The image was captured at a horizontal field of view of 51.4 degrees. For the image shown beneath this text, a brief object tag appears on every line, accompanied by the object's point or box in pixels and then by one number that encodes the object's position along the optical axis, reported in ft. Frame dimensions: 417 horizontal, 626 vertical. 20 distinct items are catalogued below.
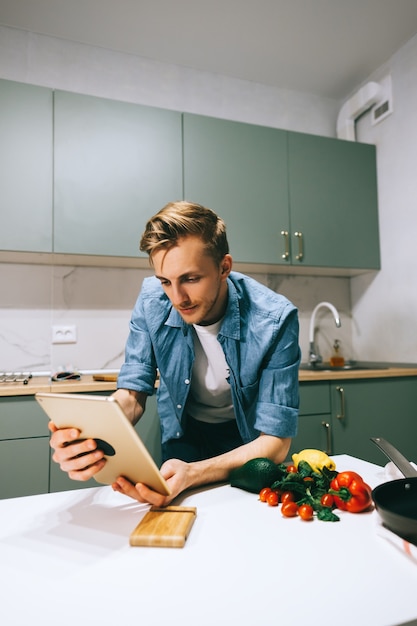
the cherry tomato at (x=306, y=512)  2.42
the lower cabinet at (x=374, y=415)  7.49
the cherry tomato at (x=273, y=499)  2.62
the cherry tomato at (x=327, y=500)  2.52
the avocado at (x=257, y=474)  2.81
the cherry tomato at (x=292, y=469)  2.87
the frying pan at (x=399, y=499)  2.05
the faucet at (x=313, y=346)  9.09
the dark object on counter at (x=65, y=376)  6.77
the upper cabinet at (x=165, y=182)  6.96
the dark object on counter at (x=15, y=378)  6.52
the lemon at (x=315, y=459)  2.94
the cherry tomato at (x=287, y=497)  2.54
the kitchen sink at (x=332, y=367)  8.99
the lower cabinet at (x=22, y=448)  5.89
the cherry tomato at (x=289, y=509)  2.46
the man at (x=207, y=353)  3.73
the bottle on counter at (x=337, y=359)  9.37
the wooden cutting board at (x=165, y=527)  2.15
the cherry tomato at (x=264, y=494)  2.70
